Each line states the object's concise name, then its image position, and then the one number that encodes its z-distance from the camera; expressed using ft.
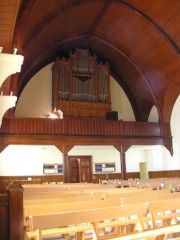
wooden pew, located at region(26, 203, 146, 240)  9.56
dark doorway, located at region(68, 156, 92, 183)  51.85
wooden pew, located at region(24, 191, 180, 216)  12.39
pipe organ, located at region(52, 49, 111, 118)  52.54
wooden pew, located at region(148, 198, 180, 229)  12.24
